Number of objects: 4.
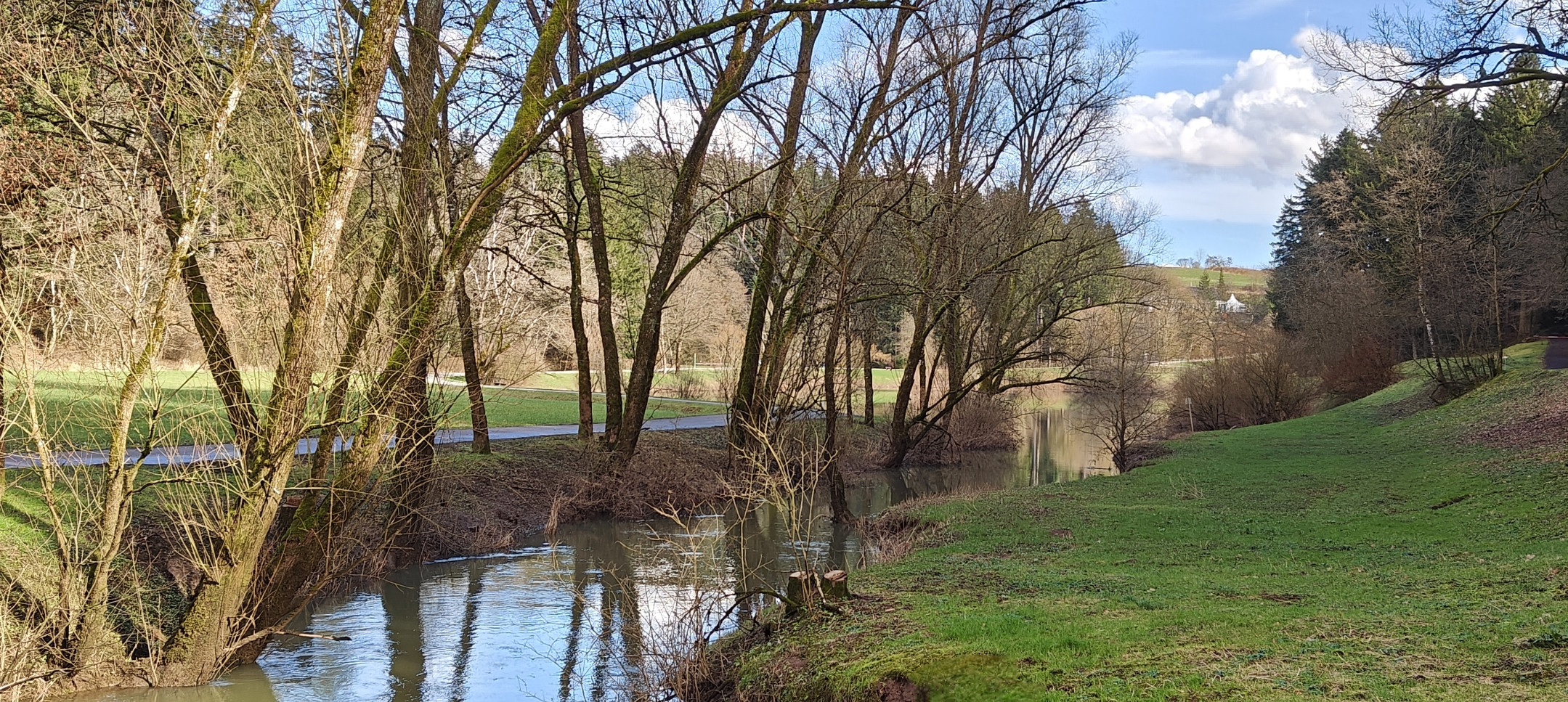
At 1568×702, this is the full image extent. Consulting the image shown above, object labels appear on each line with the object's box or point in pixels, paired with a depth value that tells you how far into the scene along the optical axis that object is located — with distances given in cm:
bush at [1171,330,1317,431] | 3534
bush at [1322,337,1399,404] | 3781
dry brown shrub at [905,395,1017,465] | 2892
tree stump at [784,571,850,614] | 928
